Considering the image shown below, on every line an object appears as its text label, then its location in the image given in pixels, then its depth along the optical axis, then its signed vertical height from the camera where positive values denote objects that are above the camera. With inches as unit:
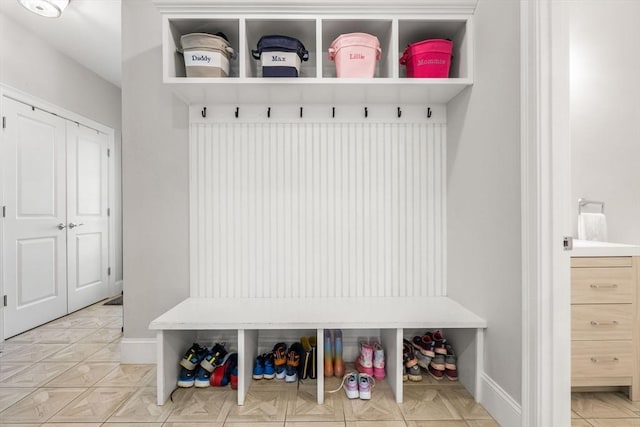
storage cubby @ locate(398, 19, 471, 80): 73.1 +42.2
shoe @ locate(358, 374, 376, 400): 69.8 -36.2
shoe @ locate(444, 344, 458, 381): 77.7 -35.3
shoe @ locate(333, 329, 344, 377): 79.4 -34.4
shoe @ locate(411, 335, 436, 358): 79.2 -31.5
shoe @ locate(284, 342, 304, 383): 76.7 -34.9
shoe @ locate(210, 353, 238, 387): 75.1 -35.8
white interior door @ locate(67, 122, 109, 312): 134.6 -1.3
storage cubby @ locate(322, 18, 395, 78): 73.2 +41.8
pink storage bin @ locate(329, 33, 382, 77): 71.3 +34.1
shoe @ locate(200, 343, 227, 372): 75.5 -33.0
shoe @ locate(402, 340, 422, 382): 77.1 -35.2
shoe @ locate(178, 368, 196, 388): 74.0 -36.3
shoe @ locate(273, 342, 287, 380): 77.8 -34.5
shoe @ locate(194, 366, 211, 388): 74.7 -36.6
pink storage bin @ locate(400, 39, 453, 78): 72.8 +34.0
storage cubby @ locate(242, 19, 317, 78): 73.9 +42.1
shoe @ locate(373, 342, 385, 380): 77.4 -34.7
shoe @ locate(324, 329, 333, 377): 79.4 -34.0
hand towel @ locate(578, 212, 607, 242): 80.4 -3.1
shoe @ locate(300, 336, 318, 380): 77.7 -34.5
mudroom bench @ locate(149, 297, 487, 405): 67.4 -21.8
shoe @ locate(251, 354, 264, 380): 77.6 -36.3
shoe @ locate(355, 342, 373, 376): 78.0 -34.1
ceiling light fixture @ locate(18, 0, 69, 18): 97.0 +60.7
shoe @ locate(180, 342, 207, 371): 74.4 -32.4
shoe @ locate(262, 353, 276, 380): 77.7 -36.2
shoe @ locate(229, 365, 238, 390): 74.1 -36.8
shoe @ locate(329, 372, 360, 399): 70.4 -36.5
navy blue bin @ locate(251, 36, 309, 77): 70.9 +33.6
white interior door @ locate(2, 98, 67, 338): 108.3 -1.6
